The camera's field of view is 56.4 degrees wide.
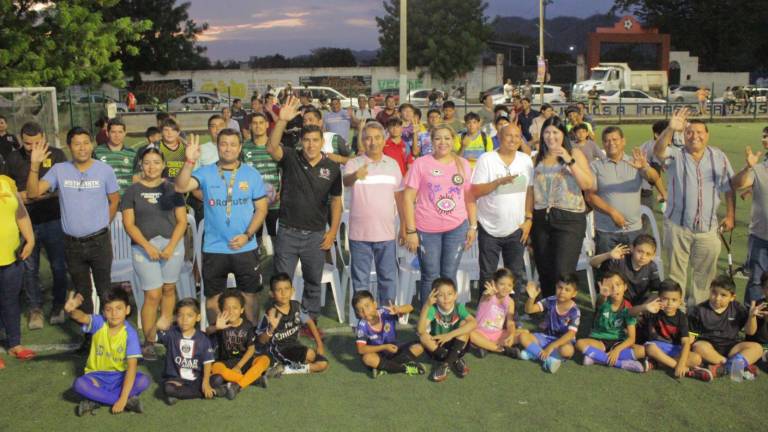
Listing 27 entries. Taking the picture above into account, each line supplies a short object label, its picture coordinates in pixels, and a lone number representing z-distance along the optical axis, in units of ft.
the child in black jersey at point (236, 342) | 15.74
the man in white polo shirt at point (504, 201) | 18.81
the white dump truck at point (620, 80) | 123.37
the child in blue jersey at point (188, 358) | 15.15
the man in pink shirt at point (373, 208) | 18.39
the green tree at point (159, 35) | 132.16
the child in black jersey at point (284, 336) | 16.44
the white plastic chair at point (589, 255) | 21.13
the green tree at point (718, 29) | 170.19
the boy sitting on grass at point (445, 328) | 16.48
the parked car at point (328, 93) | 105.94
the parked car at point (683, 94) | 118.83
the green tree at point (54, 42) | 63.10
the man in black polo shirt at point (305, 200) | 17.89
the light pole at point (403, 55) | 62.95
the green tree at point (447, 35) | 155.12
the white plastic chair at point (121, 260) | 20.06
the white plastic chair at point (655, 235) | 19.66
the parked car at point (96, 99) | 75.36
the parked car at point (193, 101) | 107.14
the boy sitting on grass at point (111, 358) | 14.70
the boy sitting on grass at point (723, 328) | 15.98
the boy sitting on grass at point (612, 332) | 16.56
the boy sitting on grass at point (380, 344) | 16.37
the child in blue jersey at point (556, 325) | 16.99
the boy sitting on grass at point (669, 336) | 15.94
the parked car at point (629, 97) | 107.14
